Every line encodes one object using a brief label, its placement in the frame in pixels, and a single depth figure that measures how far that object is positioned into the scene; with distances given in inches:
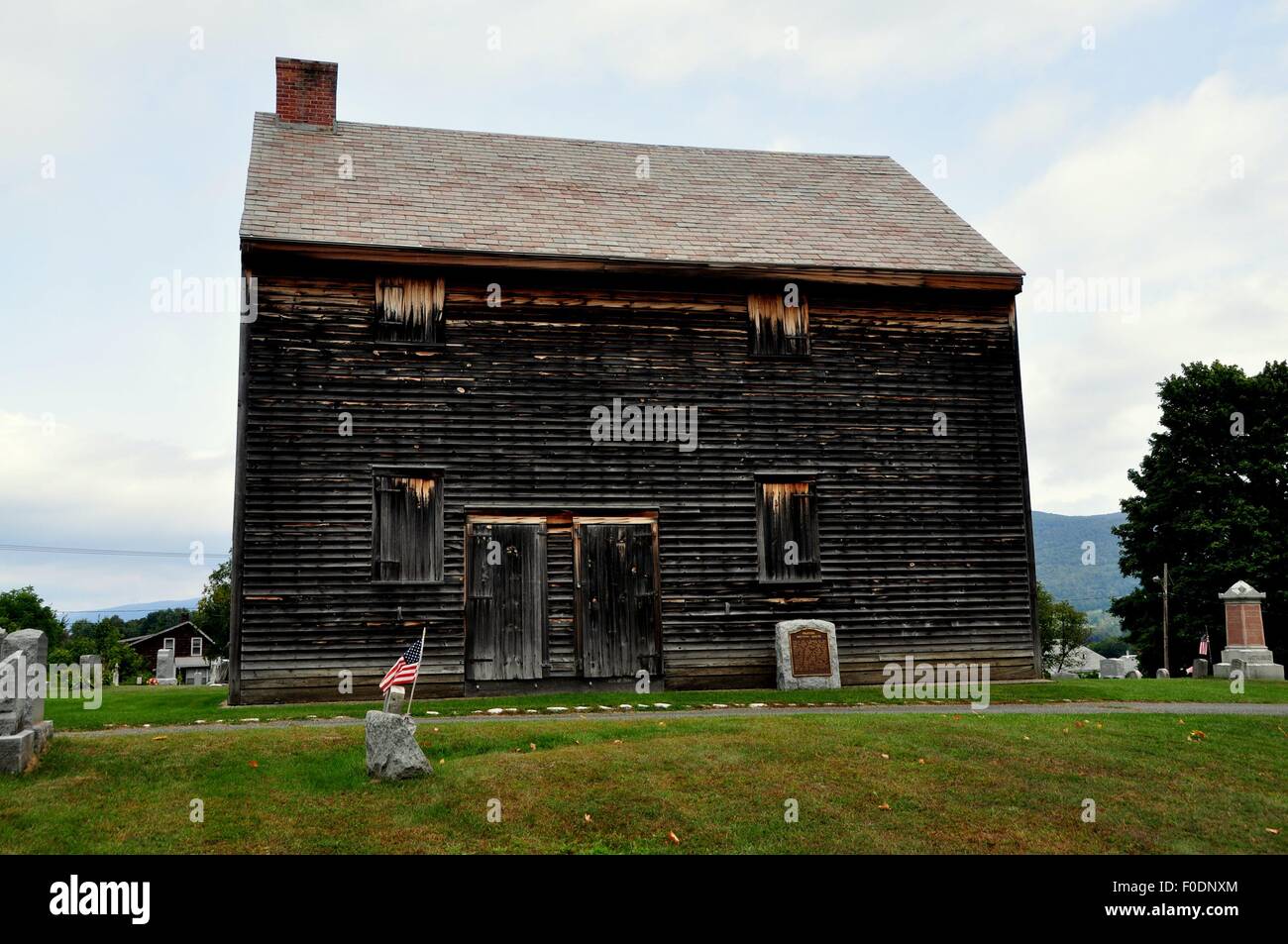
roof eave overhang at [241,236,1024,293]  674.8
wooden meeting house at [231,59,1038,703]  670.5
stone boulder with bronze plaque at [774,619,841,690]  691.4
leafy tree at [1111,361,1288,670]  1461.6
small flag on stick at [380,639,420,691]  442.9
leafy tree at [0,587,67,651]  2918.3
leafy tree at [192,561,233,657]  2765.7
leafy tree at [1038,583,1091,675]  3508.9
